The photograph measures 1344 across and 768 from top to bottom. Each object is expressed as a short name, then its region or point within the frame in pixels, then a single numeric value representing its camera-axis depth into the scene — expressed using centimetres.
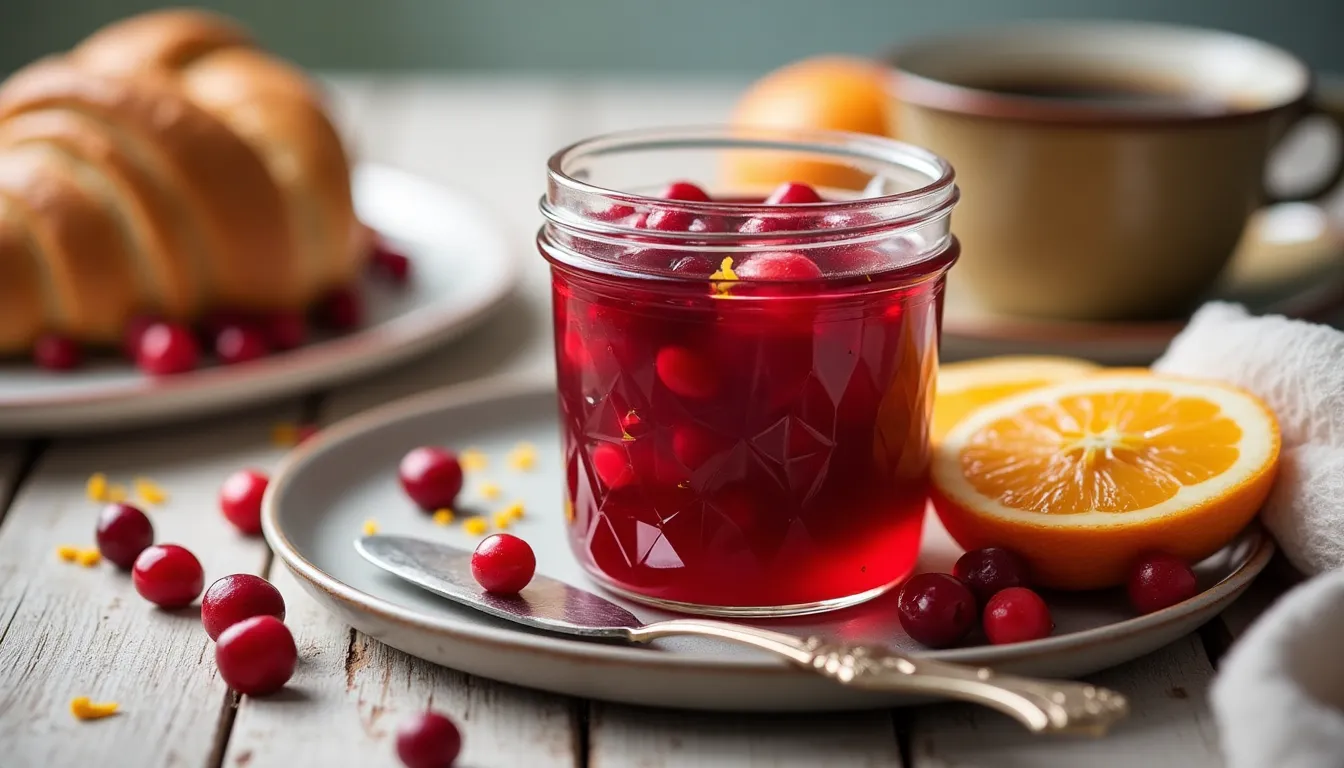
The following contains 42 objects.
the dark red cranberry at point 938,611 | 58
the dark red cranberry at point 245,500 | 66
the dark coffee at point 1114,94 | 82
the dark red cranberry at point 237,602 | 59
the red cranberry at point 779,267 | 57
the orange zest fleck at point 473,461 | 68
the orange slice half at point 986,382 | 67
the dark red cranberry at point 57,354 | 77
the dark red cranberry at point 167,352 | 76
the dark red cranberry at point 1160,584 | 59
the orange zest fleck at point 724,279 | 57
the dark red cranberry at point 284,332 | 79
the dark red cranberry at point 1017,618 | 58
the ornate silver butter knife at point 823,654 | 53
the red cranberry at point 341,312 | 81
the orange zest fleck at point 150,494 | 68
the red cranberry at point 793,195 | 61
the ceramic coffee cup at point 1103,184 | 75
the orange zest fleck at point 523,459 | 69
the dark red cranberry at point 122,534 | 64
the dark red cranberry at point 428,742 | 54
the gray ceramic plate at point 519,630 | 56
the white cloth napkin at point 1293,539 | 52
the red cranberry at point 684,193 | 61
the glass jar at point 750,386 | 58
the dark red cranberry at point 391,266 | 85
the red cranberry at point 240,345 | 77
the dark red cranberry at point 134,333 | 78
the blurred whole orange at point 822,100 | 89
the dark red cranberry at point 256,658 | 57
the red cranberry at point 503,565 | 59
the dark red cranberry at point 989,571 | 59
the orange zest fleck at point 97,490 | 68
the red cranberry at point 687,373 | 58
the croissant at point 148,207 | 78
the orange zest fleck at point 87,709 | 57
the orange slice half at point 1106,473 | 60
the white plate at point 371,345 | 72
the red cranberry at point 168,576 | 61
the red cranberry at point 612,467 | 60
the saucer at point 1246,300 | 74
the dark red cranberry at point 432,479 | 65
